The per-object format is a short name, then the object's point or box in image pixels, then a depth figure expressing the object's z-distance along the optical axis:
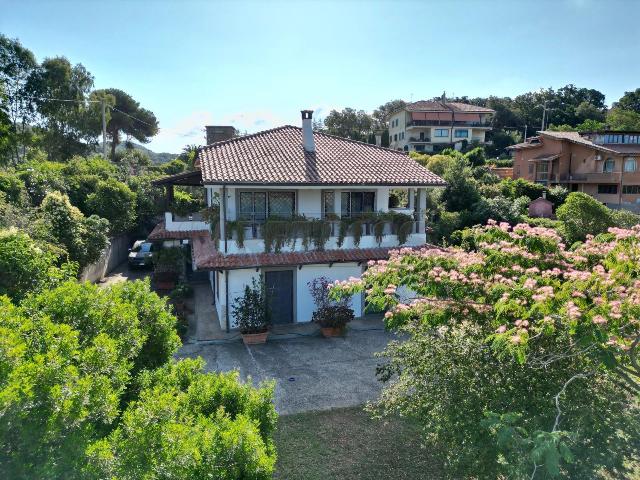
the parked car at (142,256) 25.59
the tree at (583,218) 27.83
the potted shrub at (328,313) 15.45
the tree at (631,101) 80.62
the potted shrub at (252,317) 14.86
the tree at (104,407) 4.25
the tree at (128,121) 60.75
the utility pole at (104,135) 42.38
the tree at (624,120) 63.32
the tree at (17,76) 40.03
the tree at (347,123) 71.25
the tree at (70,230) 19.16
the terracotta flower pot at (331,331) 15.52
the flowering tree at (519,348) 5.79
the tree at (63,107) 43.50
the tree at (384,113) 80.29
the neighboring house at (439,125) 67.00
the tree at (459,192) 31.39
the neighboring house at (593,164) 41.97
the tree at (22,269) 8.90
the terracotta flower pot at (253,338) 14.81
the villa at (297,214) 15.79
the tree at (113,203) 26.45
